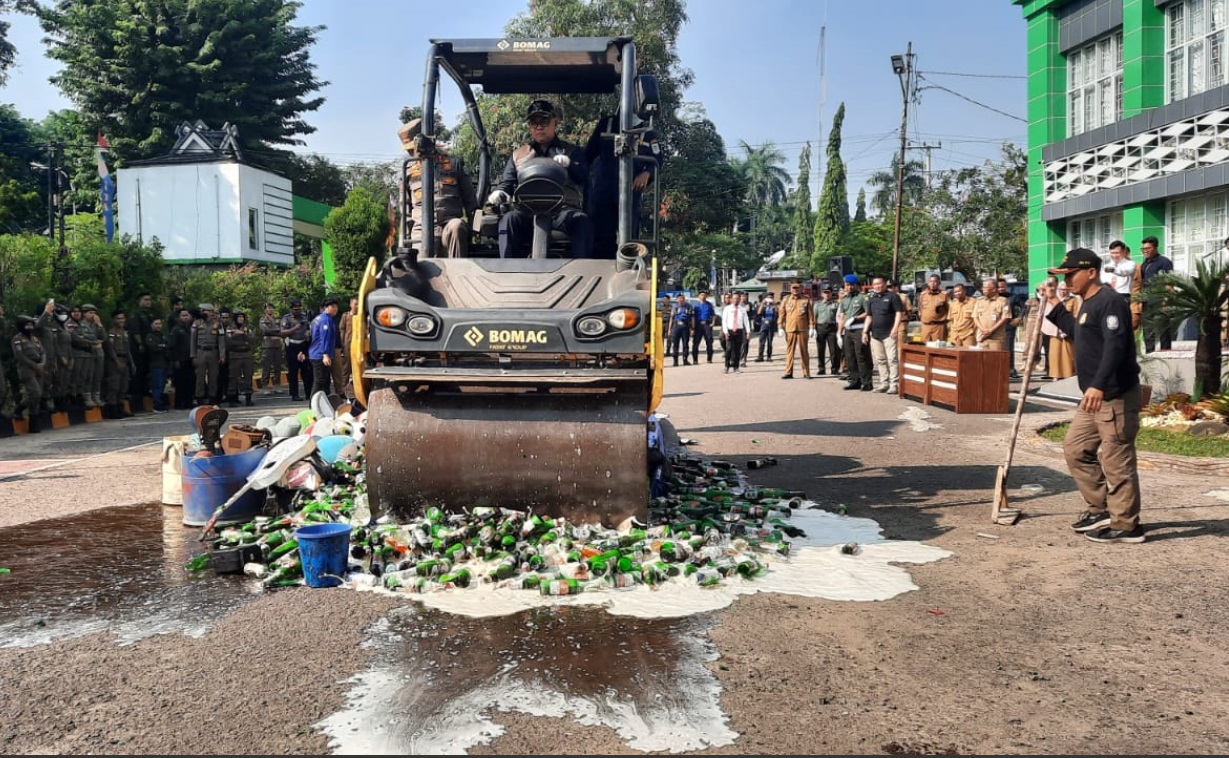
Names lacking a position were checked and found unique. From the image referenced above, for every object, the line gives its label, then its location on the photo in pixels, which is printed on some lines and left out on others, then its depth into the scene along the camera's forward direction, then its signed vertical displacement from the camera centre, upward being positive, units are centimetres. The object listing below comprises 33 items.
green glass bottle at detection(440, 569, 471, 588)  546 -127
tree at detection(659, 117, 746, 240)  3675 +591
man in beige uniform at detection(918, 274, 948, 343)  1688 +51
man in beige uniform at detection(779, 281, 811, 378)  2041 +40
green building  1755 +418
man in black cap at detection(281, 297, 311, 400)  1769 -4
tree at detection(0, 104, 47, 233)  2820 +761
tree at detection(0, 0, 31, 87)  3906 +1204
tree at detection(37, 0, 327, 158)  3950 +1162
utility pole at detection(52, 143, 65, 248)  2301 +508
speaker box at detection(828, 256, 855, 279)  1930 +156
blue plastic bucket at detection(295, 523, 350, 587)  556 -115
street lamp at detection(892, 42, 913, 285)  3438 +830
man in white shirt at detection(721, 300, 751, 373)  2300 +40
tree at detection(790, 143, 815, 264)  7550 +947
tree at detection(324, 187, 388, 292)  3538 +413
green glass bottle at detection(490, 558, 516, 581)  550 -123
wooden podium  1343 -49
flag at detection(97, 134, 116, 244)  2994 +474
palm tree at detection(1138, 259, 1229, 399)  1083 +37
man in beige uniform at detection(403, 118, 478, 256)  715 +112
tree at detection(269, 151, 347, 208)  4938 +888
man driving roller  705 +112
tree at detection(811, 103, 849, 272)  6681 +966
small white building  3509 +520
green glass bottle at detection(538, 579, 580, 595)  538 -129
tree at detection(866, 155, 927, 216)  6481 +1102
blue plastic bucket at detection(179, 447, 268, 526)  728 -100
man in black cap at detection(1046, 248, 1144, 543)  648 -46
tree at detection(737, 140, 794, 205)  9119 +1567
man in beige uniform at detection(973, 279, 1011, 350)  1459 +34
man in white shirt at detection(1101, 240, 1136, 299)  1330 +99
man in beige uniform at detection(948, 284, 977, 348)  1641 +35
